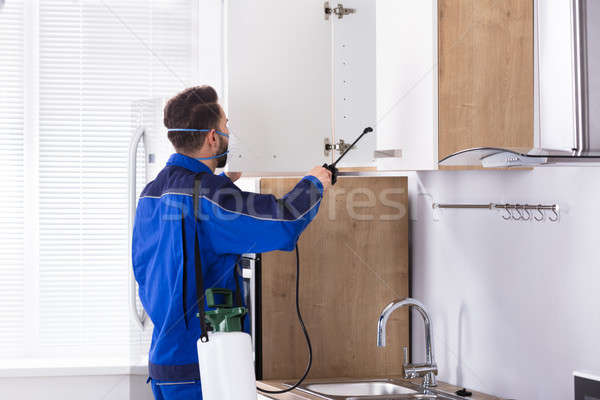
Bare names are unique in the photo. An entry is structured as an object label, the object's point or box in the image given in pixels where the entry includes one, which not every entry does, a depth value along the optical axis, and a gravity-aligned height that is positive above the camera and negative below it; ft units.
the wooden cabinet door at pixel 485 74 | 12.48 +1.18
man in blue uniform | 12.81 +0.01
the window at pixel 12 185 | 16.26 +0.53
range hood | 11.27 +0.78
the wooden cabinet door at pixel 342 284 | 14.17 -0.60
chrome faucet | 13.69 -1.23
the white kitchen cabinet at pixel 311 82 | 13.35 +1.32
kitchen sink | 13.61 -1.56
